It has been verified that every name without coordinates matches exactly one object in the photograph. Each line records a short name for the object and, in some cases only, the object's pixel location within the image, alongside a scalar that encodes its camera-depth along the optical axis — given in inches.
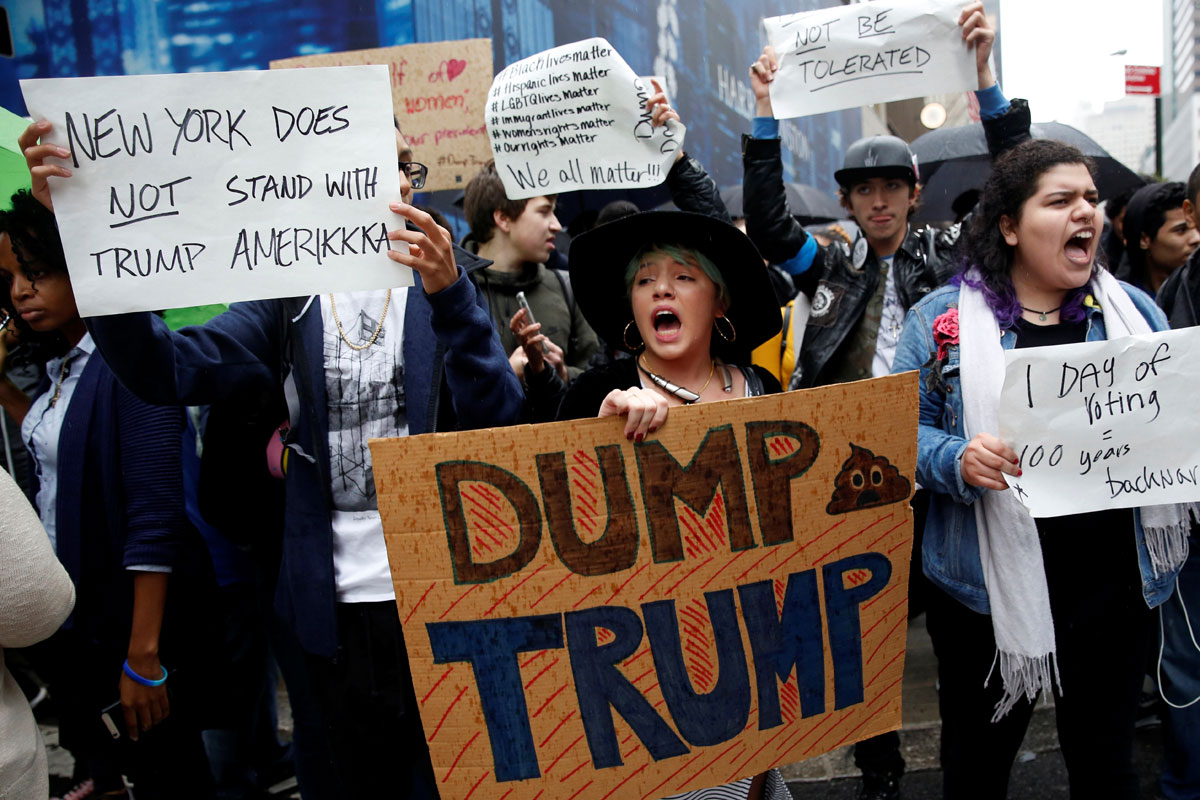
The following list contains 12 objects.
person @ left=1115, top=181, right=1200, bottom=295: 144.9
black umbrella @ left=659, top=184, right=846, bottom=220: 291.8
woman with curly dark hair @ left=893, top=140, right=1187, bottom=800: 81.9
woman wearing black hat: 82.4
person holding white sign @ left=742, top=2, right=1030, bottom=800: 113.8
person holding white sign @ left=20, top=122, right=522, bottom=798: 78.7
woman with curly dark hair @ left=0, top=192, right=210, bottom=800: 89.4
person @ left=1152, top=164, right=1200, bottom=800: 110.1
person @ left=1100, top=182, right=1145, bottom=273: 189.9
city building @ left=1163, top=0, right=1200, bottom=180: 2561.5
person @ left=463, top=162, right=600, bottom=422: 125.5
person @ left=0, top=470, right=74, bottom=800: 63.0
